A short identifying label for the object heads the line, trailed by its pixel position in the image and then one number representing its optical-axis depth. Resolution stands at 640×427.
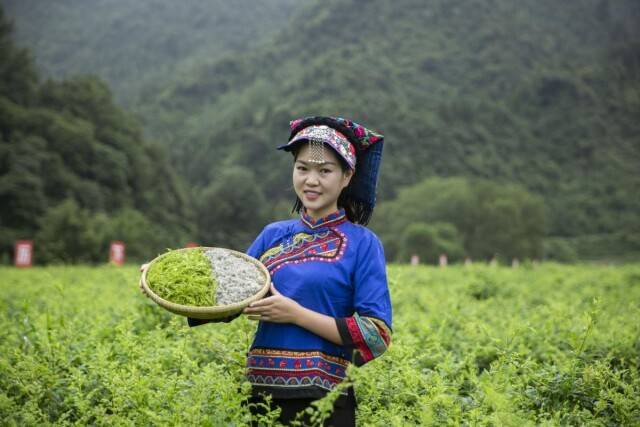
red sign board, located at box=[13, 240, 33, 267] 13.20
